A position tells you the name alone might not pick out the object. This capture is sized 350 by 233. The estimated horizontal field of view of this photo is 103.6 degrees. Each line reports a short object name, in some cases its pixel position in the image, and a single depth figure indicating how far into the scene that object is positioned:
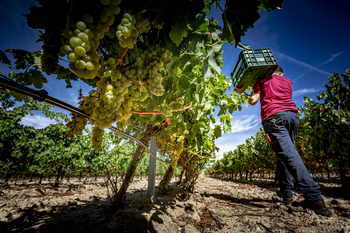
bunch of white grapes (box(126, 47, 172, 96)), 0.94
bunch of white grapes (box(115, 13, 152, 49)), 0.72
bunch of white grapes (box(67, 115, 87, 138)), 1.29
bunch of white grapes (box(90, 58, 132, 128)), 0.80
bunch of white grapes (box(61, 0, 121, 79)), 0.59
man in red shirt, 2.26
